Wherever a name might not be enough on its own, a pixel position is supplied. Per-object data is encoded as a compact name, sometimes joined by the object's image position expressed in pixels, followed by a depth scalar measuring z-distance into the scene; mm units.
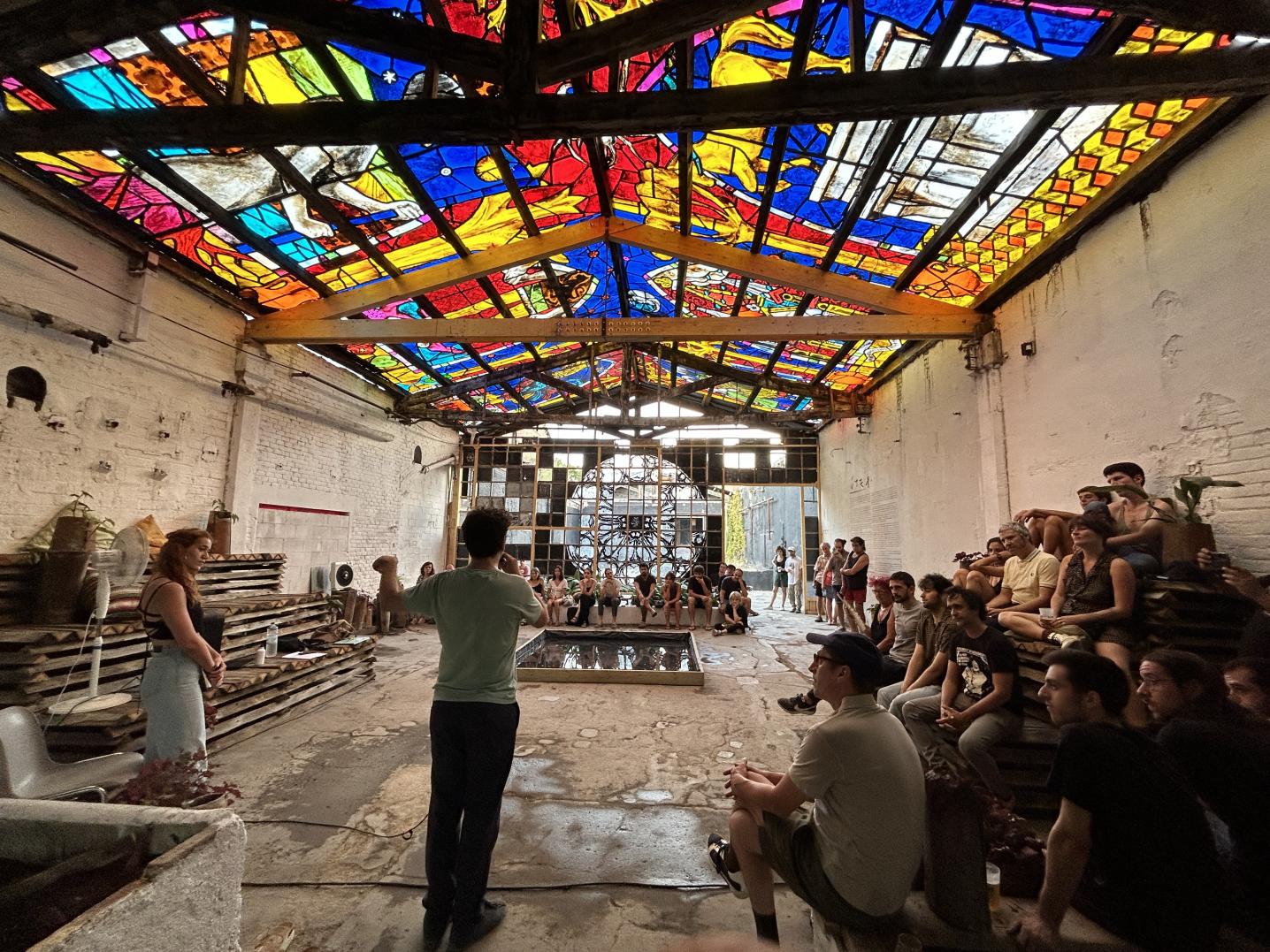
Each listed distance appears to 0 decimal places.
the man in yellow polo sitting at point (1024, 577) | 3953
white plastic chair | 2109
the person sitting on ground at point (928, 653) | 3445
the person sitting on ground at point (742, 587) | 9672
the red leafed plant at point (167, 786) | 1878
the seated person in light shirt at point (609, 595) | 9914
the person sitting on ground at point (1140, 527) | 3361
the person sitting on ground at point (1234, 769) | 1661
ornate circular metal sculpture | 12297
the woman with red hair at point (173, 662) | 2467
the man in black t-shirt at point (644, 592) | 9938
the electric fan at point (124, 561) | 3662
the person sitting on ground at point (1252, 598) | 2504
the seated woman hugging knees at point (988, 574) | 4258
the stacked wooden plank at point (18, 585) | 3725
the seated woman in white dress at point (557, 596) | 9805
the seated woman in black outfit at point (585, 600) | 9633
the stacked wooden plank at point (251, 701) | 3027
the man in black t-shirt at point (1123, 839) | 1532
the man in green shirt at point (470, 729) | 1939
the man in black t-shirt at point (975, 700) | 2824
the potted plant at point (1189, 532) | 3287
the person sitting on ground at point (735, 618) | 9289
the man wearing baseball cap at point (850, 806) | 1579
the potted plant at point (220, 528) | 5879
